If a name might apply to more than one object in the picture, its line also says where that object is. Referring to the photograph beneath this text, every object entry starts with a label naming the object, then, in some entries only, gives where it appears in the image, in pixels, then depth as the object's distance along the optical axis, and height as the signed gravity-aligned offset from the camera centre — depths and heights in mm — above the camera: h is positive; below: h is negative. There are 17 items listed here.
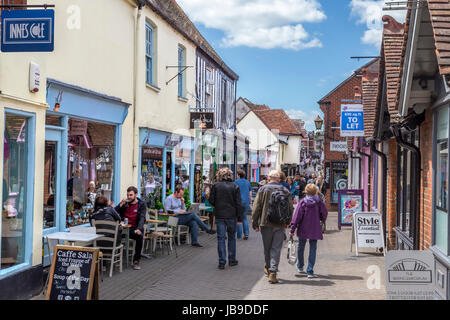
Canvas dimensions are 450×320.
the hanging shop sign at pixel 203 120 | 16938 +1704
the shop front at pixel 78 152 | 8898 +380
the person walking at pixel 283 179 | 12341 -131
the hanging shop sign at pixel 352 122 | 15541 +1561
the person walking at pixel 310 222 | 9000 -785
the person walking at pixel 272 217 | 8570 -673
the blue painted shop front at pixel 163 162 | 13438 +326
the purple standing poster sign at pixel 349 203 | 15912 -801
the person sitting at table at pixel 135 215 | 9625 -764
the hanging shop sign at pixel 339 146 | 23406 +1299
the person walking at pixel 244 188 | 13625 -347
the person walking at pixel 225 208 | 9789 -620
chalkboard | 6199 -1197
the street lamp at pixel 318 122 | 27562 +2739
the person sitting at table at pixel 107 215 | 9266 -738
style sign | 11617 -1180
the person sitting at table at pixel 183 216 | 12750 -1007
